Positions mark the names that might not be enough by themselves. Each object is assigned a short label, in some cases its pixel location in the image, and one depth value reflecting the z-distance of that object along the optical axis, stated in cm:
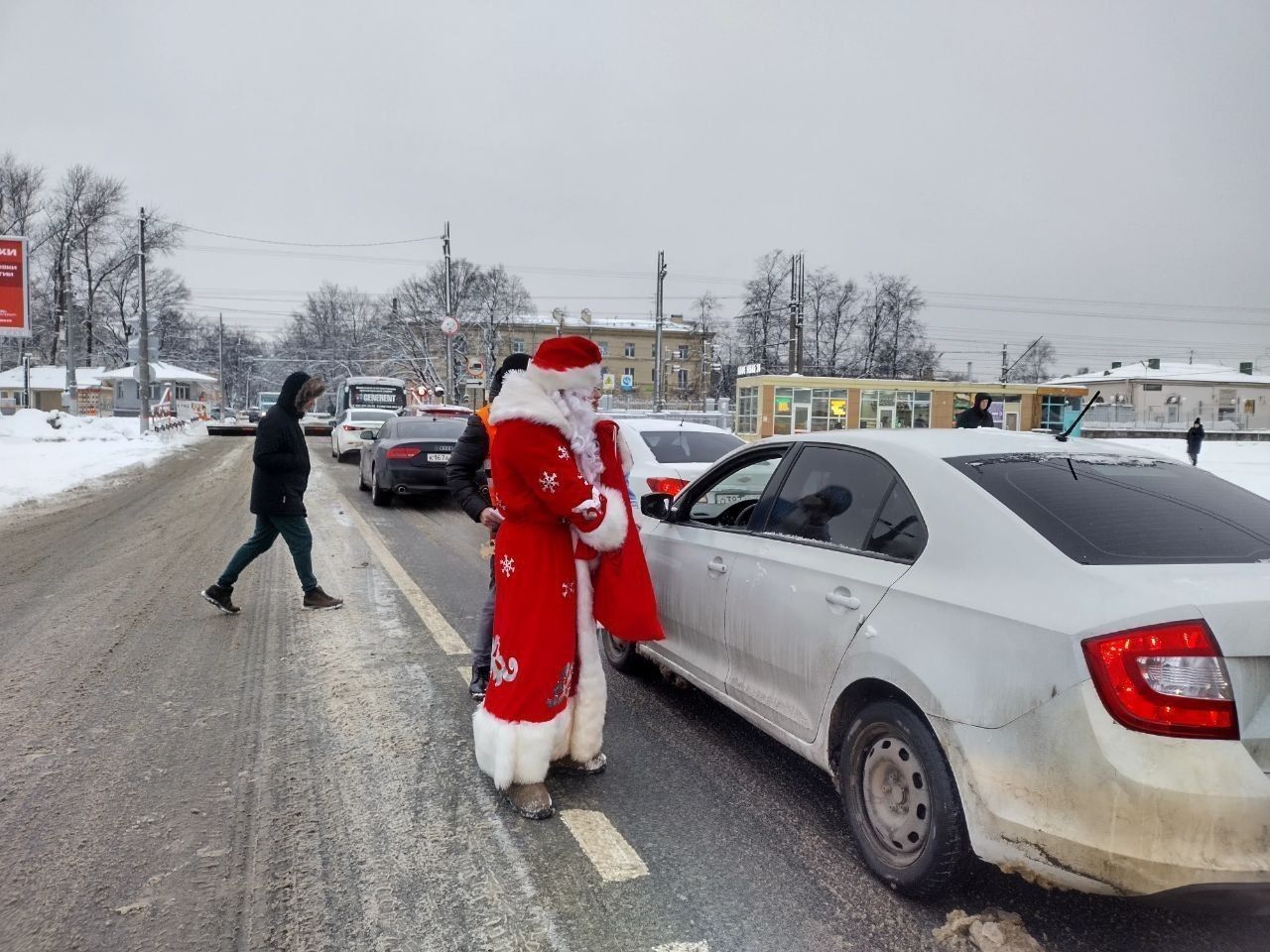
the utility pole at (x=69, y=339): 4228
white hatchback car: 209
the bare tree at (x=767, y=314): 6106
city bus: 2917
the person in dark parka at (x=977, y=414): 946
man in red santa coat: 322
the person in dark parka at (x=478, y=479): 430
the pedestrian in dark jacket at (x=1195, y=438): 2609
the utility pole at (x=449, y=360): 4131
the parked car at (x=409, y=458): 1295
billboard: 2839
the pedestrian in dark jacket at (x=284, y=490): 611
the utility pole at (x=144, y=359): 2773
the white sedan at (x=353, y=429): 2248
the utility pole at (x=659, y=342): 3478
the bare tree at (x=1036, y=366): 7762
